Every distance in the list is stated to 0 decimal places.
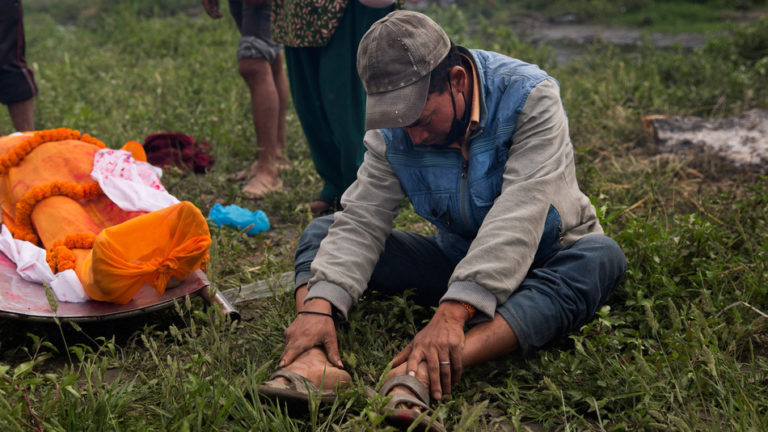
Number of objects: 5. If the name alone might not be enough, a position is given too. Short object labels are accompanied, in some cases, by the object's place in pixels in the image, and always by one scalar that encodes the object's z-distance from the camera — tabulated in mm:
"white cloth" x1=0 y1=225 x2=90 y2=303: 2396
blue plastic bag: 3458
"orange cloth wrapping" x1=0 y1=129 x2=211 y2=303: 2297
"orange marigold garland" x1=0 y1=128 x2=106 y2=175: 2906
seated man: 1966
